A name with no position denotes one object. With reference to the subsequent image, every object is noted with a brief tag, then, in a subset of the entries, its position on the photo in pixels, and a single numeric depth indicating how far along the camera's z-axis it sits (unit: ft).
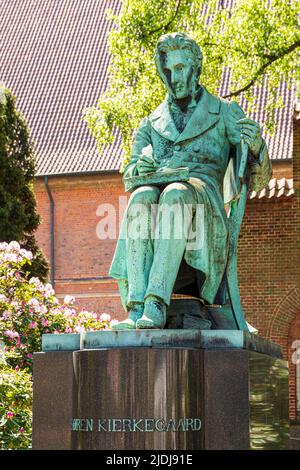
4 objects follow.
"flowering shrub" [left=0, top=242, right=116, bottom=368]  33.60
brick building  90.07
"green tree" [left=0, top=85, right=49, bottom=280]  64.95
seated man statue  20.18
